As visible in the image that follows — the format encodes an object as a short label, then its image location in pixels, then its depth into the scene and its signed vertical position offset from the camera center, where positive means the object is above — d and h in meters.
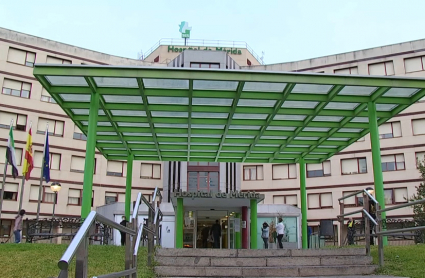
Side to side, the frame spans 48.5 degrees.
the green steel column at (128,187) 20.58 +2.77
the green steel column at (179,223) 22.16 +1.31
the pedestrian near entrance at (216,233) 21.42 +0.81
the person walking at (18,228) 19.72 +0.85
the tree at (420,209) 26.52 +2.60
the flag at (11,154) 26.72 +5.22
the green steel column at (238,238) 26.27 +0.73
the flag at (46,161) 29.75 +5.41
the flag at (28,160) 29.05 +5.41
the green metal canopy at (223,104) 13.76 +4.78
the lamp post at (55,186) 27.97 +3.65
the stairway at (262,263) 9.34 -0.22
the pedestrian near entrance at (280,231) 20.72 +0.91
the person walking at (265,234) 25.88 +0.97
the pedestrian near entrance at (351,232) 16.79 +0.74
